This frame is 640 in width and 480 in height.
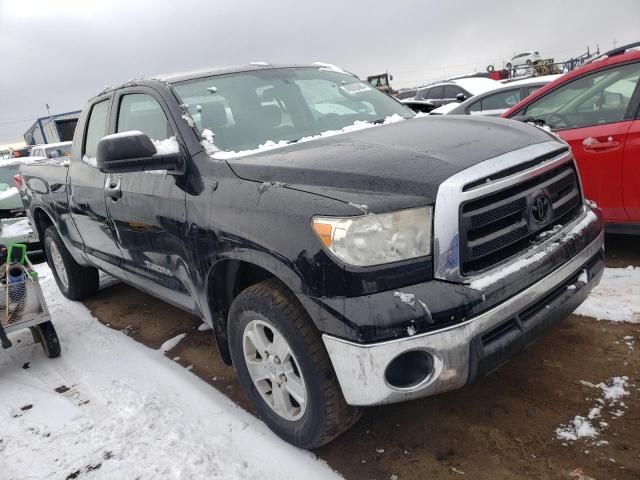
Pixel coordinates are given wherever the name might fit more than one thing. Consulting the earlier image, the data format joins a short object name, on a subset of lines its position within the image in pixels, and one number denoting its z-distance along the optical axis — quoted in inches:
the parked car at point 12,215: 277.7
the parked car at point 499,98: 271.0
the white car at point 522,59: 1216.2
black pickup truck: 72.3
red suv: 141.7
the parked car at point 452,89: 441.1
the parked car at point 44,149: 421.0
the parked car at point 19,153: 1105.9
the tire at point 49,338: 147.8
